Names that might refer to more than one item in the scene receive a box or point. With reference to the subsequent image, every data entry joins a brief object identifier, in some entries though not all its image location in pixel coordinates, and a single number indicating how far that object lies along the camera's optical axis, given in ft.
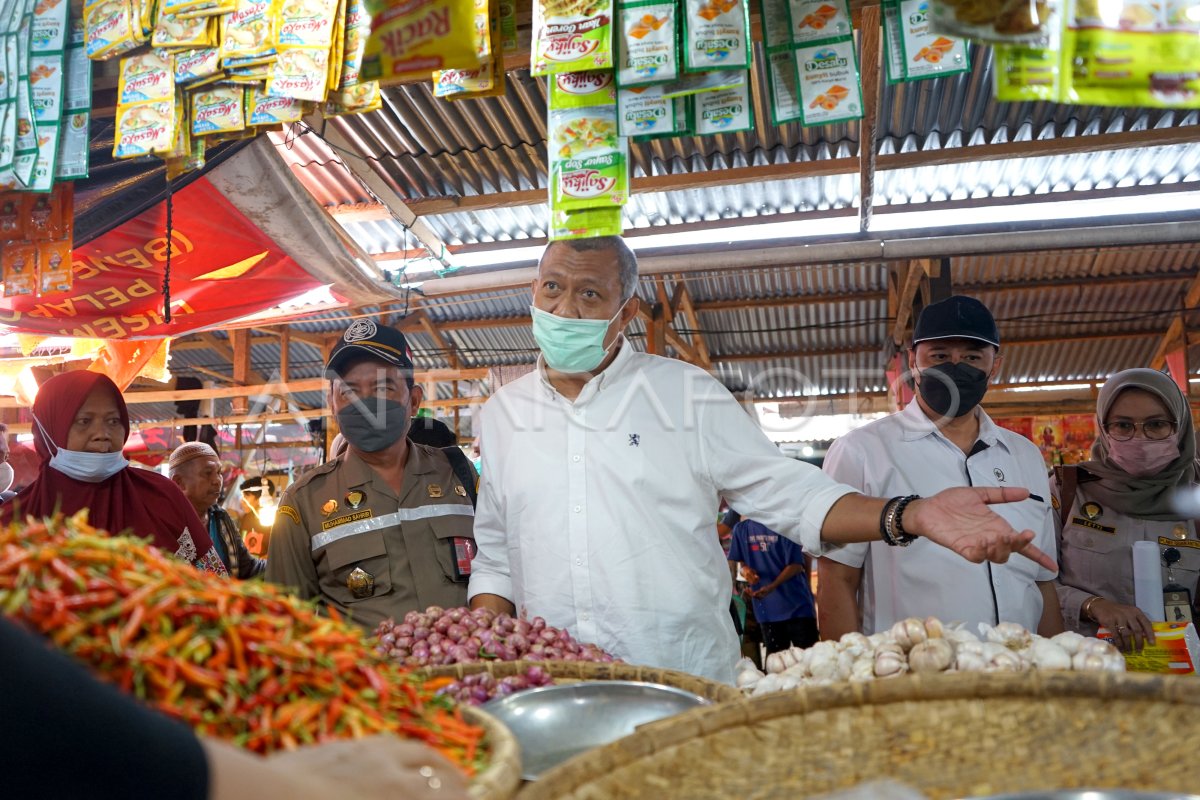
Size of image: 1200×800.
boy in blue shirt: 21.08
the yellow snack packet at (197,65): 8.95
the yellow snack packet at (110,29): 8.97
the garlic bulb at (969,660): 5.78
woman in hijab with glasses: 10.60
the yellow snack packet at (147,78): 9.16
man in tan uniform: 9.61
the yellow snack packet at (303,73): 8.49
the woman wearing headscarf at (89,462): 10.37
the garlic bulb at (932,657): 5.76
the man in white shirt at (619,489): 7.85
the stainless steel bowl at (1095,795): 3.67
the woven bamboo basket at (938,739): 4.08
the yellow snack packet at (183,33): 8.86
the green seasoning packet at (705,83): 7.95
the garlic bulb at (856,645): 6.18
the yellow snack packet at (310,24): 8.50
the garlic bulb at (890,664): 5.88
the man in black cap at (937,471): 9.34
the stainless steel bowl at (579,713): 4.92
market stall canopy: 13.07
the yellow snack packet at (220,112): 9.17
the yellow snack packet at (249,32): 8.74
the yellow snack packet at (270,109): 8.85
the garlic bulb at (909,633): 6.15
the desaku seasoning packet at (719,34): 7.59
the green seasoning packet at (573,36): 7.77
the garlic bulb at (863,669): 5.88
